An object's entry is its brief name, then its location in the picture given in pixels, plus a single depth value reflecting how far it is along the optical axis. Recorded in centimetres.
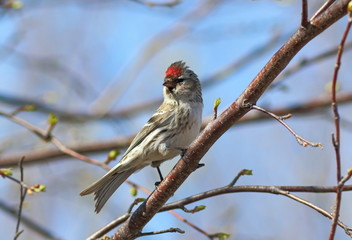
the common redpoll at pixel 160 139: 959
